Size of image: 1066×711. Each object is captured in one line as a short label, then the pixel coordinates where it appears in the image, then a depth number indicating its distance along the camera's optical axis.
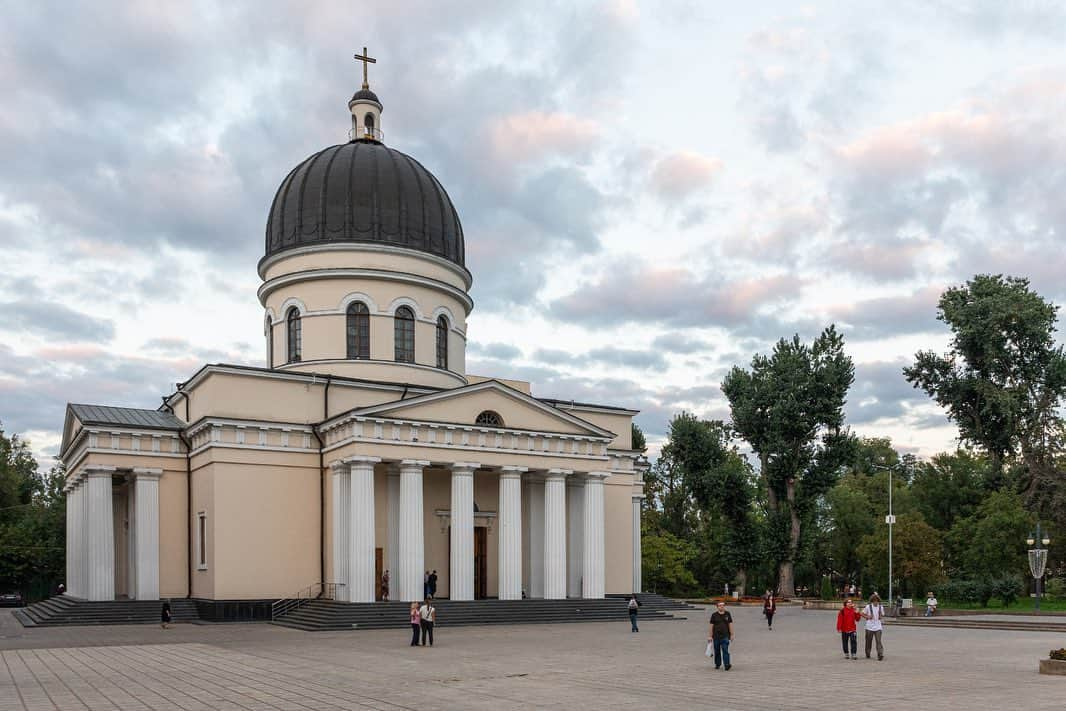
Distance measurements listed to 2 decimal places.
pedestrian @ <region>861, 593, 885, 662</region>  21.62
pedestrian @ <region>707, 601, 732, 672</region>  19.23
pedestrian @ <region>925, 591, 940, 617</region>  41.56
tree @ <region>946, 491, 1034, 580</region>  53.22
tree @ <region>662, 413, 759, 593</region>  57.16
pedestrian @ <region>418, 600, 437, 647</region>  24.86
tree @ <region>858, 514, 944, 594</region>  57.12
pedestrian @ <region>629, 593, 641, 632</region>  30.64
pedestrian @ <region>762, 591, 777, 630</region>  33.62
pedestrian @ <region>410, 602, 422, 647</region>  24.81
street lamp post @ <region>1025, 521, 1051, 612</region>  35.56
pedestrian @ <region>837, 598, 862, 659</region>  21.81
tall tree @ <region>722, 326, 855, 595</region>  55.97
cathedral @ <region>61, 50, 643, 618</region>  34.16
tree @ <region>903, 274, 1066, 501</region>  55.09
